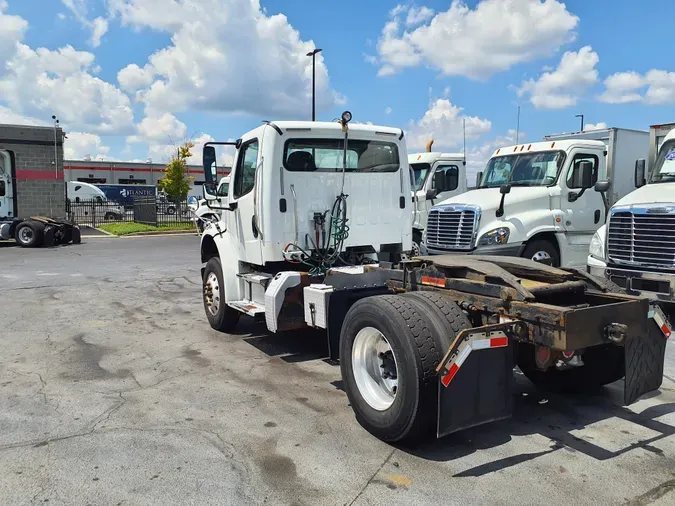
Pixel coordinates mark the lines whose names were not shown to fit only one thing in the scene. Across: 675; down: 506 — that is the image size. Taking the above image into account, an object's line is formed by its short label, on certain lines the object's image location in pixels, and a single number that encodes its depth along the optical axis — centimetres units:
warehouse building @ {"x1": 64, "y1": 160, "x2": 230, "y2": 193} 6512
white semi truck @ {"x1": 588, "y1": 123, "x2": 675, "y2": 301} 731
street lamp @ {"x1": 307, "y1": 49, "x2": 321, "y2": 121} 2508
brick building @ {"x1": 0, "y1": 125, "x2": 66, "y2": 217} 2472
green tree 3516
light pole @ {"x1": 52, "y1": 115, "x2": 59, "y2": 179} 2580
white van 4347
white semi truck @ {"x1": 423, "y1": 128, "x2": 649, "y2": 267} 1003
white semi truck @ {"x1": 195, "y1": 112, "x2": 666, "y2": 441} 374
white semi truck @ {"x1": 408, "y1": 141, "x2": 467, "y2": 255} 1337
